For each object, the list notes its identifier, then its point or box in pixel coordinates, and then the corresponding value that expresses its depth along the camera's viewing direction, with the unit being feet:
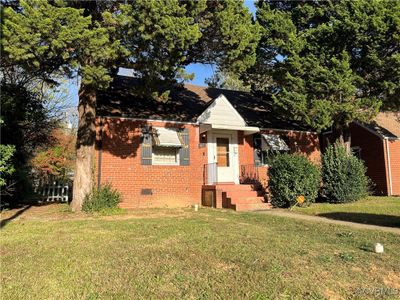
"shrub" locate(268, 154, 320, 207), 41.09
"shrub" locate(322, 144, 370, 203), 45.19
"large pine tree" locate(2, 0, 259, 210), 27.99
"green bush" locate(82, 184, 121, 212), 38.17
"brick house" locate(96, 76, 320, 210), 44.24
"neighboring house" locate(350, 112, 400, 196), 58.90
